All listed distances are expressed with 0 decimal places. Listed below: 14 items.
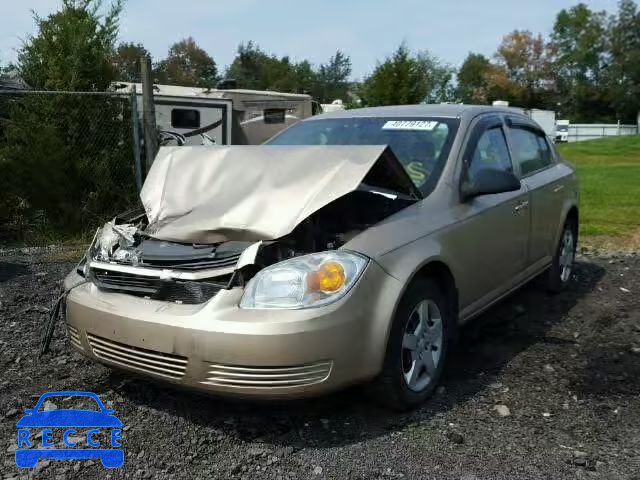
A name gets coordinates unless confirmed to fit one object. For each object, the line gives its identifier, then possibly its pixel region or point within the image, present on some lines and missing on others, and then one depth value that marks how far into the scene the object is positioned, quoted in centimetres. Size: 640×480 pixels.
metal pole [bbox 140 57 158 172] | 767
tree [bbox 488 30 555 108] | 7069
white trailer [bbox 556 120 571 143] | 4671
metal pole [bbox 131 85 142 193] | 815
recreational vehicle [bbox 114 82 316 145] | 1099
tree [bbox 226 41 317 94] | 5725
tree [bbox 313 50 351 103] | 6398
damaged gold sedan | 298
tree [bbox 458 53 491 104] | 7594
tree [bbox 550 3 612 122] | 6625
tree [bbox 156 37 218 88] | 6153
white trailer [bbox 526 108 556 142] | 4248
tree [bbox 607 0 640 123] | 6188
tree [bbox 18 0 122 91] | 841
